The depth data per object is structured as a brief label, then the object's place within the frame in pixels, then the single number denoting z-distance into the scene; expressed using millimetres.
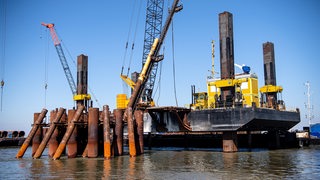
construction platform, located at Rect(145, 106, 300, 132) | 35406
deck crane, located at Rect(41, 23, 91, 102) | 78262
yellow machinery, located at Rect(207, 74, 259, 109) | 40625
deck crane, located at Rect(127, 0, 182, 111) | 42031
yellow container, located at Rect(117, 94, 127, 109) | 50031
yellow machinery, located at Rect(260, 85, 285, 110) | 43059
